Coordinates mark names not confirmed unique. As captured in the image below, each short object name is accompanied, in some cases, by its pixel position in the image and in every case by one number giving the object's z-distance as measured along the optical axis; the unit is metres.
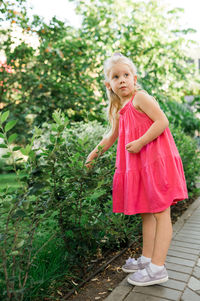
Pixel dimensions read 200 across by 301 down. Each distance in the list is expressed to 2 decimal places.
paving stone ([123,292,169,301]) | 1.93
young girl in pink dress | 2.10
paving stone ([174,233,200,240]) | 3.02
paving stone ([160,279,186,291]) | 2.07
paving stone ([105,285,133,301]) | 1.97
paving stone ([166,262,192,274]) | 2.32
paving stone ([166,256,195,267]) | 2.45
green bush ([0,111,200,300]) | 1.58
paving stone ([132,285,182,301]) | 1.96
